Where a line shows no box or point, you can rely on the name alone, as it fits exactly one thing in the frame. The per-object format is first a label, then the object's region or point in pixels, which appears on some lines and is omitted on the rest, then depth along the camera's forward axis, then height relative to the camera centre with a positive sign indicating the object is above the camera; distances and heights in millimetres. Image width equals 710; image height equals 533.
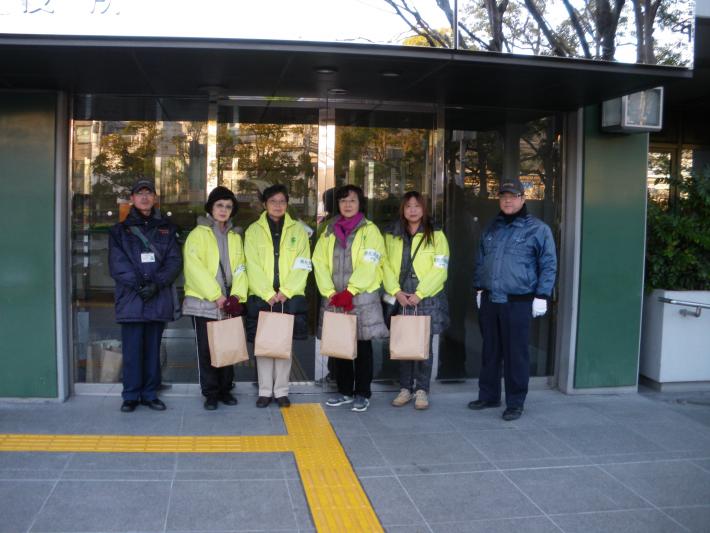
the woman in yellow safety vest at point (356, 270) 6023 -399
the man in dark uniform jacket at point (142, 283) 5848 -514
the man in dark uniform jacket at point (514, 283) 5906 -461
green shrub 6934 -139
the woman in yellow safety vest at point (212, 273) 5918 -439
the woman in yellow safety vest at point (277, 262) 6027 -346
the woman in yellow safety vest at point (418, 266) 6113 -361
